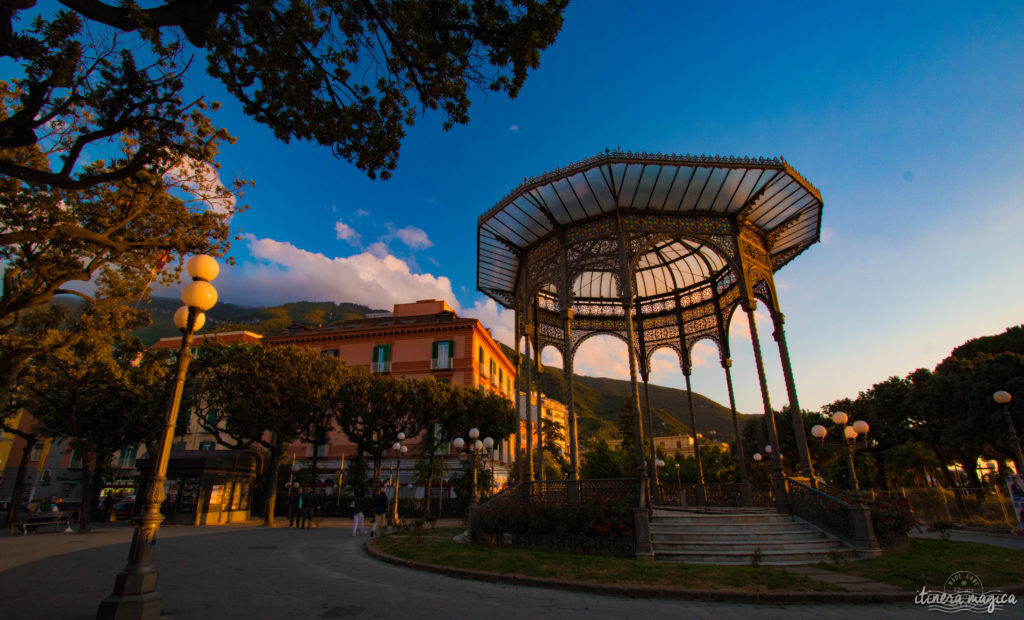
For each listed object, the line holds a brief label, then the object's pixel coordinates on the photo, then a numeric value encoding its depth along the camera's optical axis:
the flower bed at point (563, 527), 9.44
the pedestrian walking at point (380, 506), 16.42
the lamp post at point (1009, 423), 12.24
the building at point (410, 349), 33.97
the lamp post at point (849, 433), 10.53
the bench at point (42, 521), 15.95
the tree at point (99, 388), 13.11
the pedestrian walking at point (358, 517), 15.53
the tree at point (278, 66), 5.30
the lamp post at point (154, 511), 4.36
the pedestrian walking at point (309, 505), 17.95
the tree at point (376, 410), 25.86
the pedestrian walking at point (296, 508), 19.12
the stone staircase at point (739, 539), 8.85
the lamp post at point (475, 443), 14.98
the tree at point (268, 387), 22.16
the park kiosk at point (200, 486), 20.17
